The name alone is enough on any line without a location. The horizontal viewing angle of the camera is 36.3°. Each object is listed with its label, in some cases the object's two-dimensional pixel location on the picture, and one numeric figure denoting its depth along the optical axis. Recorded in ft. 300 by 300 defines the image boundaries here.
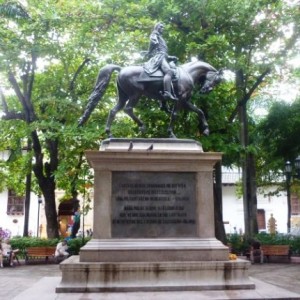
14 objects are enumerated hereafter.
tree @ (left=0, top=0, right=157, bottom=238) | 61.26
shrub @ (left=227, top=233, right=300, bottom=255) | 72.18
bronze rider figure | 33.09
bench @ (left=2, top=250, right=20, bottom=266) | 65.21
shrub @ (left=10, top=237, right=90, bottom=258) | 72.33
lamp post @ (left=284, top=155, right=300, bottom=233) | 75.61
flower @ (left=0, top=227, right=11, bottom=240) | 74.36
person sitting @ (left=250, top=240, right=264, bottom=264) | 66.74
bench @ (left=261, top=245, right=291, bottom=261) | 69.15
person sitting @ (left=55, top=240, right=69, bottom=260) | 66.41
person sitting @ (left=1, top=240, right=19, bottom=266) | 65.31
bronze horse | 33.94
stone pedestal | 28.43
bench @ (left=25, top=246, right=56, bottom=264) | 70.23
